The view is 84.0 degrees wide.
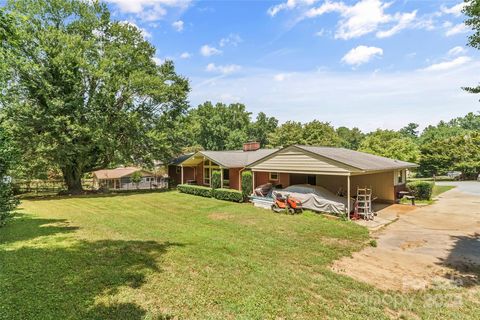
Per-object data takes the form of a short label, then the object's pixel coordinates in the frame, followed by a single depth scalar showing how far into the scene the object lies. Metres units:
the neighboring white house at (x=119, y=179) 37.88
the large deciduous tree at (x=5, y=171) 5.30
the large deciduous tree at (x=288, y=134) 45.03
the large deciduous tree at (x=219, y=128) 58.19
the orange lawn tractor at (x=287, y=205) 14.15
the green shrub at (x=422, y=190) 18.67
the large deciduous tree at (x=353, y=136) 78.62
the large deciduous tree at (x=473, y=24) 7.70
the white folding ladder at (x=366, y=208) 12.84
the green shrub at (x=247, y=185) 18.12
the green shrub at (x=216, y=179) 20.94
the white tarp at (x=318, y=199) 13.35
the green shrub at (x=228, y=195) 18.38
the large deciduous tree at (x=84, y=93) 19.77
